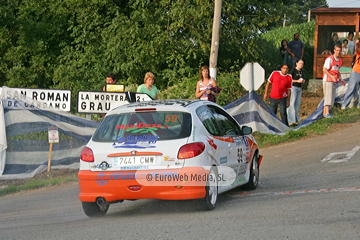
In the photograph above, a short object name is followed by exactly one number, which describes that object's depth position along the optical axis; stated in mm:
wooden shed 27200
